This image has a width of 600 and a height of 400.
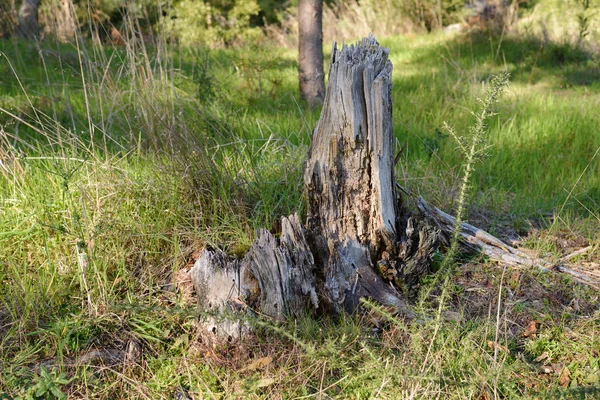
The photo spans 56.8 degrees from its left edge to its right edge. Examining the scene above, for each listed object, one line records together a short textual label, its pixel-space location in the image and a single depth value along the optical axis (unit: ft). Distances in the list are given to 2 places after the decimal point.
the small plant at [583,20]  15.35
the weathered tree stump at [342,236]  8.03
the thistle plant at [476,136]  7.11
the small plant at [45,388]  6.95
